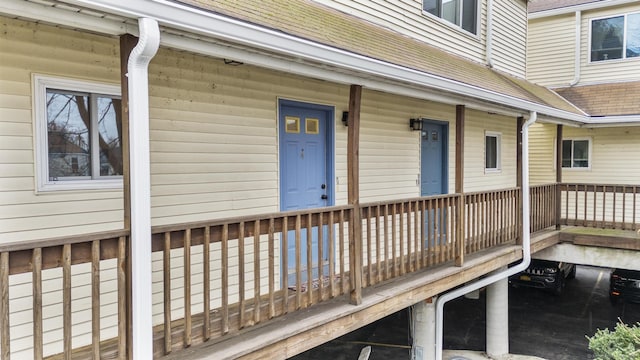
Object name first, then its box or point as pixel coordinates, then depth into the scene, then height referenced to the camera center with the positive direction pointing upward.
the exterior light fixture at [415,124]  7.59 +0.64
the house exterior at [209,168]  2.93 -0.04
